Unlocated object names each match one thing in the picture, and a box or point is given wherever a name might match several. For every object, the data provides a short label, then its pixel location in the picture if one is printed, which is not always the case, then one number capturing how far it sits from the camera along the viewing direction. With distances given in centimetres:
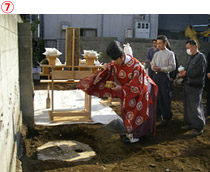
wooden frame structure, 527
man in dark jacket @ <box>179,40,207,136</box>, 486
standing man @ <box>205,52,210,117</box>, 641
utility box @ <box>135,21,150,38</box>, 1485
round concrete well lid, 401
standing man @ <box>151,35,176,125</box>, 529
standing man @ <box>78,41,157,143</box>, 427
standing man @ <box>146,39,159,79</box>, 749
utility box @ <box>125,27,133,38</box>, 1480
